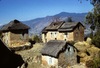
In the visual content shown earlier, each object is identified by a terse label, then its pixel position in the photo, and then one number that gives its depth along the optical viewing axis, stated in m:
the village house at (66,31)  29.08
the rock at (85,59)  20.77
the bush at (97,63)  14.68
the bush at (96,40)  22.79
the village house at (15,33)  27.09
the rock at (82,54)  21.39
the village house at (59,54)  18.56
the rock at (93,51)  21.53
